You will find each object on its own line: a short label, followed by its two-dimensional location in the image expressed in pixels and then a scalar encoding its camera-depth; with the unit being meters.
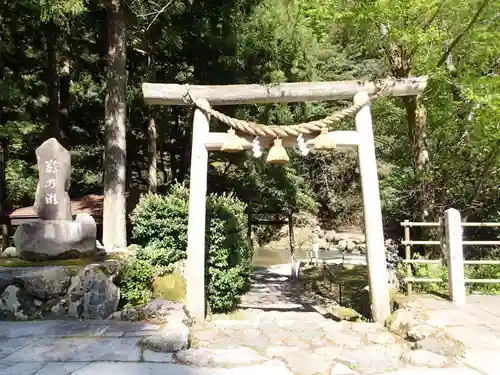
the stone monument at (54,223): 6.23
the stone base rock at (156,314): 5.06
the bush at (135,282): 6.27
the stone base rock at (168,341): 3.90
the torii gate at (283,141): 5.42
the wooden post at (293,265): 11.56
